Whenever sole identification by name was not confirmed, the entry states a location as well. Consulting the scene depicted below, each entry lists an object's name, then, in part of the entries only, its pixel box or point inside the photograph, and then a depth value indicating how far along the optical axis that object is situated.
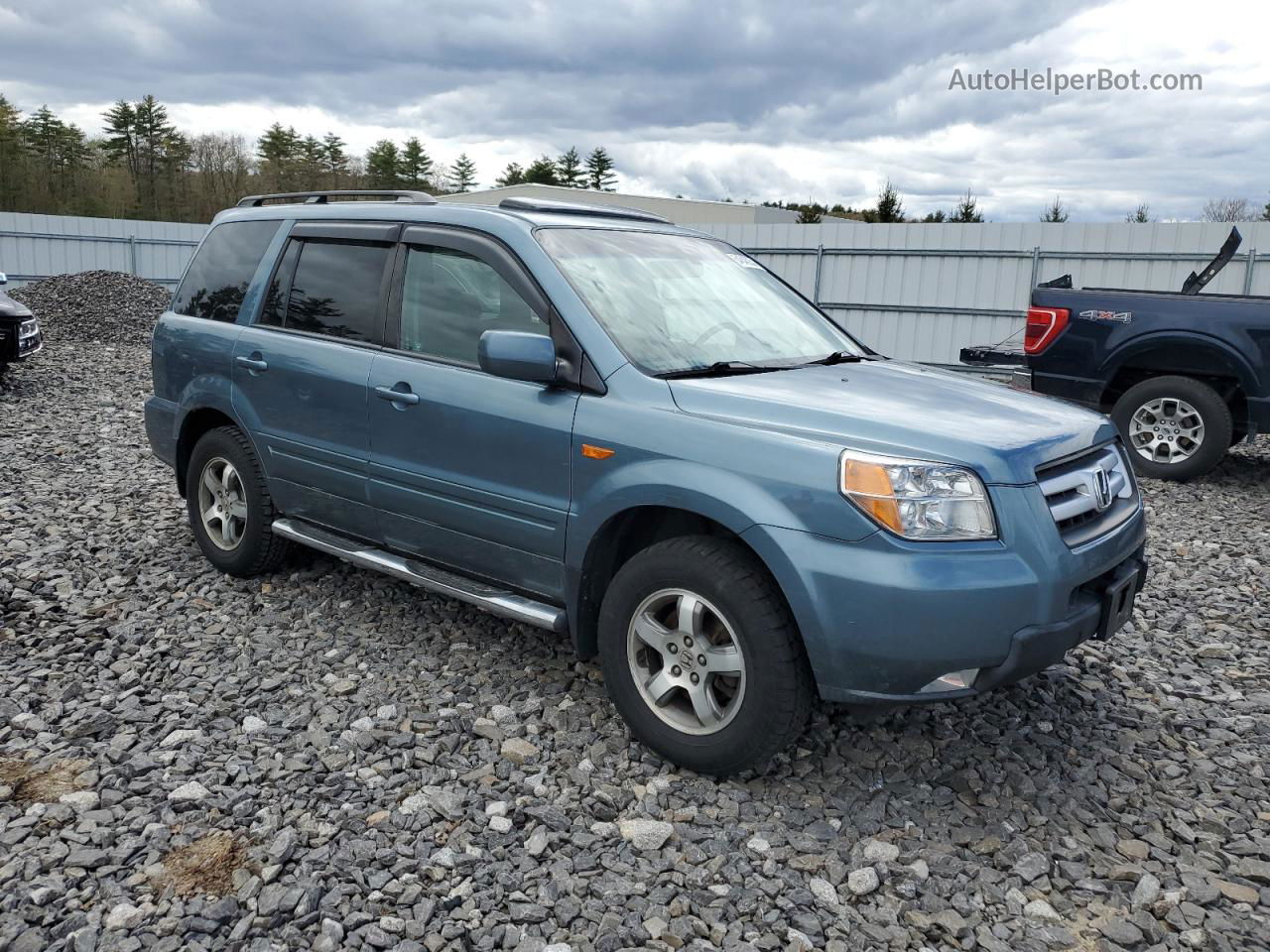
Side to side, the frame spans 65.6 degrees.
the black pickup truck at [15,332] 11.55
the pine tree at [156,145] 60.38
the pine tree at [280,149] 67.75
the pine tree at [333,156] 70.57
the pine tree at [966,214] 42.62
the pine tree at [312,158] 67.00
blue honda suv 2.87
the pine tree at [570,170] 74.19
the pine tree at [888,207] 44.56
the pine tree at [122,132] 61.22
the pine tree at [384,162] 73.19
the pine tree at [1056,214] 45.66
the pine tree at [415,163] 74.81
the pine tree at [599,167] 78.94
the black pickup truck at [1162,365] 7.72
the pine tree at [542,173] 73.07
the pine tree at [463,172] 82.44
